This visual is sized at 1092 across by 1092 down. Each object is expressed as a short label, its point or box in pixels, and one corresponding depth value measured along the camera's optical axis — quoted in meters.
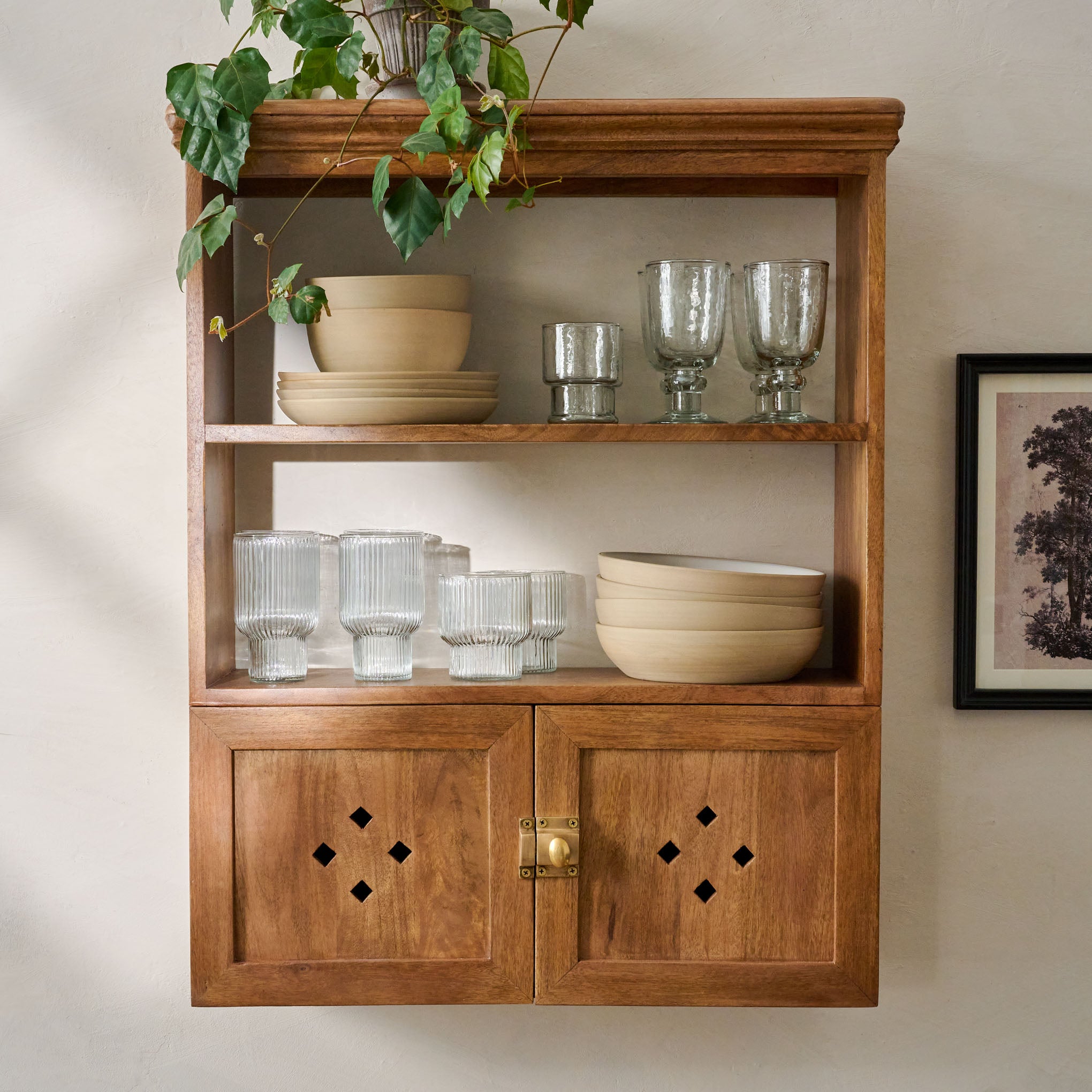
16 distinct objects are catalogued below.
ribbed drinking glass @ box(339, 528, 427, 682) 1.37
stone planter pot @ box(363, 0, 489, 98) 1.29
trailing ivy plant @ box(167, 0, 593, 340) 1.18
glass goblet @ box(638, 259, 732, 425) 1.31
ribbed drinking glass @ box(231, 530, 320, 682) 1.35
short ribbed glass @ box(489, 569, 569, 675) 1.42
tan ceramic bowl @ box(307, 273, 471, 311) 1.32
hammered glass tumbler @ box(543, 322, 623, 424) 1.35
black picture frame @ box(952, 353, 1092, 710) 1.50
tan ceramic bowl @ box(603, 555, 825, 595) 1.30
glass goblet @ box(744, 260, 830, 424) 1.30
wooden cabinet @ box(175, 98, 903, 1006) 1.29
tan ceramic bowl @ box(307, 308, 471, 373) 1.31
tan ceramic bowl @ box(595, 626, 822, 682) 1.29
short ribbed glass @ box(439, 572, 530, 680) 1.36
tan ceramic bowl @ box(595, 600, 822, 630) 1.29
